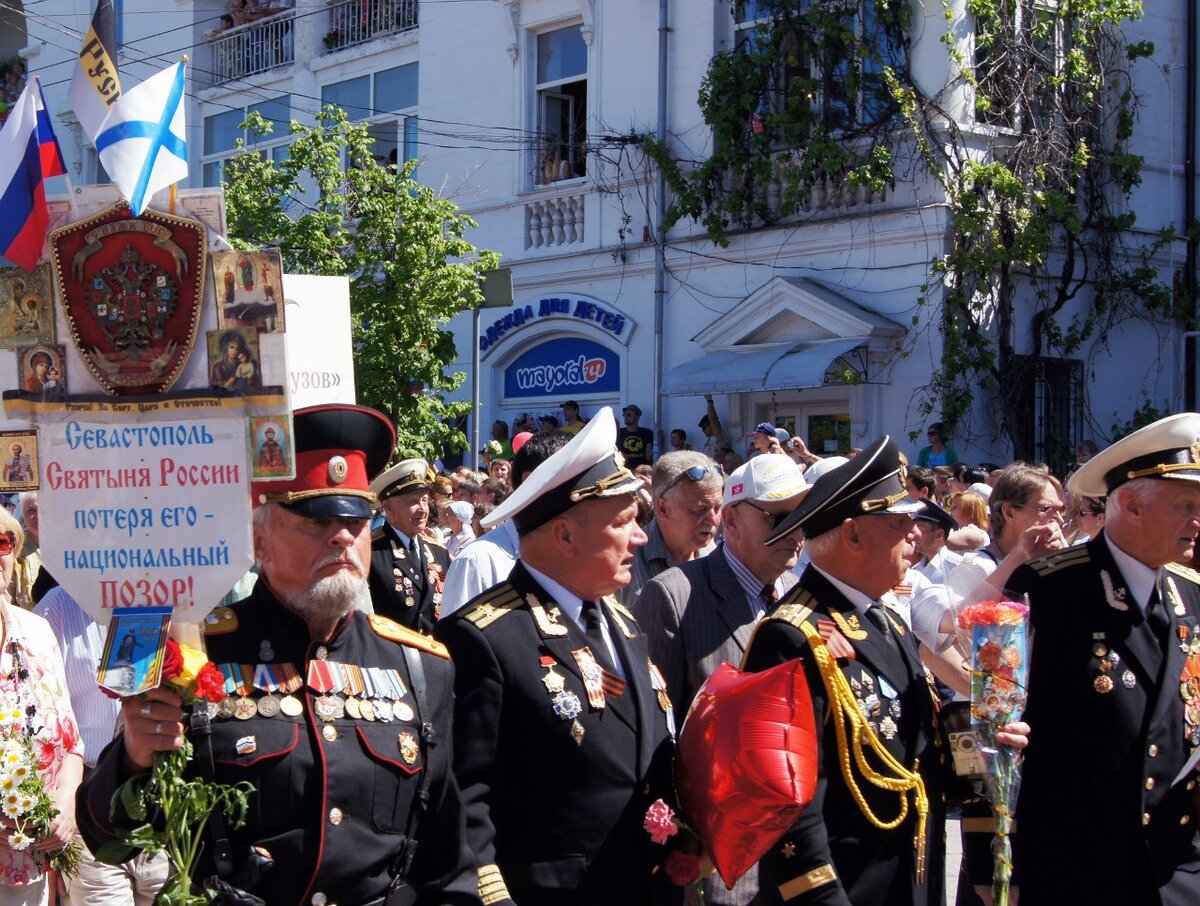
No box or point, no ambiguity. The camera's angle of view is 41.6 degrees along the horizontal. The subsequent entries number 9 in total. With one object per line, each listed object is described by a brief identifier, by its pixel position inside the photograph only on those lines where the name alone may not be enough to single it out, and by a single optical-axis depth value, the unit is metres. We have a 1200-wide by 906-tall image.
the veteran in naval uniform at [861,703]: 4.13
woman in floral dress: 4.80
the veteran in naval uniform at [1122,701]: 4.54
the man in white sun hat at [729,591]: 5.38
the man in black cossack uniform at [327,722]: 3.47
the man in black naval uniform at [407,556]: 8.13
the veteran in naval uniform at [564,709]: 3.89
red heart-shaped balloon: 3.79
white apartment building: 17.14
